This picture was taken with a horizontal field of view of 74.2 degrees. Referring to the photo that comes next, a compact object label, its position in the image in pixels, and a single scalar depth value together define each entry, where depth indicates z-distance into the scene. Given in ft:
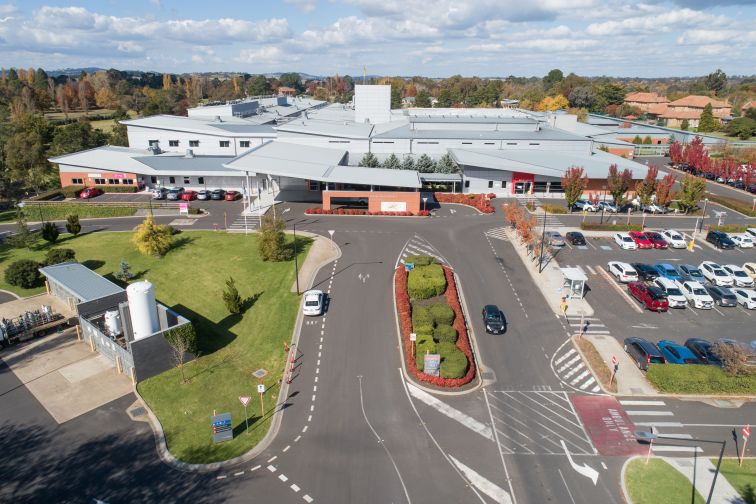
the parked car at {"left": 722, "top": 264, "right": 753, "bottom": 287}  140.67
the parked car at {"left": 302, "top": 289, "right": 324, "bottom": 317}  121.19
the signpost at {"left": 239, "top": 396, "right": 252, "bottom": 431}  82.36
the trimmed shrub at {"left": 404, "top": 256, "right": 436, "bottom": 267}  143.43
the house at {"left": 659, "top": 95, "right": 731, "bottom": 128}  437.58
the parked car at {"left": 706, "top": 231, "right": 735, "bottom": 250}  167.84
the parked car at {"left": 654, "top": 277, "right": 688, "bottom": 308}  129.39
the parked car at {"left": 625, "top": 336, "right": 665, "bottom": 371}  102.99
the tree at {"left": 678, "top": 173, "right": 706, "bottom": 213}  196.34
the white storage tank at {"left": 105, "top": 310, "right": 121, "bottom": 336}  111.04
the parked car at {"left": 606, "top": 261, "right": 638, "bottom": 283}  142.41
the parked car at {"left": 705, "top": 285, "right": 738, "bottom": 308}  130.21
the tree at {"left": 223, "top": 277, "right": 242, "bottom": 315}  124.67
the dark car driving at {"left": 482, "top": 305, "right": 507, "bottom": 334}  115.55
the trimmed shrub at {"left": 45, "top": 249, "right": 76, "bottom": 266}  151.01
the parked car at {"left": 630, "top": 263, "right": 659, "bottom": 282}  143.84
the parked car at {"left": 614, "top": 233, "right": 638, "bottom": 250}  167.63
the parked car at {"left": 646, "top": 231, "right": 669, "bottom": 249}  168.04
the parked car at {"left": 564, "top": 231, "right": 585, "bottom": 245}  170.30
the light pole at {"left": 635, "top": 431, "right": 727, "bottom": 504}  70.64
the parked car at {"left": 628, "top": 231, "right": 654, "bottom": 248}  168.25
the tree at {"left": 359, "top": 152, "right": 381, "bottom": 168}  241.55
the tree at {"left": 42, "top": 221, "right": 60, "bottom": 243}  170.50
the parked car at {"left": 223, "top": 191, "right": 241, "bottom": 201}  220.02
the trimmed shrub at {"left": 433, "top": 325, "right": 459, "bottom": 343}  108.24
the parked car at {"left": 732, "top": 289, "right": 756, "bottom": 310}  129.39
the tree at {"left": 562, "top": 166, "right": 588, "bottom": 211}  191.62
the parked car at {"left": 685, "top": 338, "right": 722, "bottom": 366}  104.14
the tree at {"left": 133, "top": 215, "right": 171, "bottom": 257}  158.30
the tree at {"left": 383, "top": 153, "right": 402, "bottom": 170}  239.91
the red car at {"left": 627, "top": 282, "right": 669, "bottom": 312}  126.41
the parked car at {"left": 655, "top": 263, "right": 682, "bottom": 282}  141.59
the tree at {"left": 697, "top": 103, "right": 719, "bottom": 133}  394.73
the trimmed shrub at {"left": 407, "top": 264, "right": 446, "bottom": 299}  128.26
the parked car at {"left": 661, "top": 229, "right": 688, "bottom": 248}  168.25
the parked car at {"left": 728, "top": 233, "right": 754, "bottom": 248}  168.66
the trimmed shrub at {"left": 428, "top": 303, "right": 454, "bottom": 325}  115.75
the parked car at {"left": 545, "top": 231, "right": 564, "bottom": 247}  166.50
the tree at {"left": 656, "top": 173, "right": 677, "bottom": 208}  193.47
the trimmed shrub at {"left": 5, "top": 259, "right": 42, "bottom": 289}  141.18
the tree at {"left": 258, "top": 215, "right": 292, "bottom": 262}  151.53
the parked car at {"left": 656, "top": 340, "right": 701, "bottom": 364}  103.96
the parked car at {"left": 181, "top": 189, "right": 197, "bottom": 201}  217.36
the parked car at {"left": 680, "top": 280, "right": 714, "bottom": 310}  129.70
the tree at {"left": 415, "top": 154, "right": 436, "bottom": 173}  239.21
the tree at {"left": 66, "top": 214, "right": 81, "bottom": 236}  177.27
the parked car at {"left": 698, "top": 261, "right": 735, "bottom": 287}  141.38
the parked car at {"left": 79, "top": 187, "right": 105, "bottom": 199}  223.10
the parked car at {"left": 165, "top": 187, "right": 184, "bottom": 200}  220.02
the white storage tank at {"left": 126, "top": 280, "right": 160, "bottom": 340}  103.40
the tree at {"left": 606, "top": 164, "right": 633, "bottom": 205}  194.08
